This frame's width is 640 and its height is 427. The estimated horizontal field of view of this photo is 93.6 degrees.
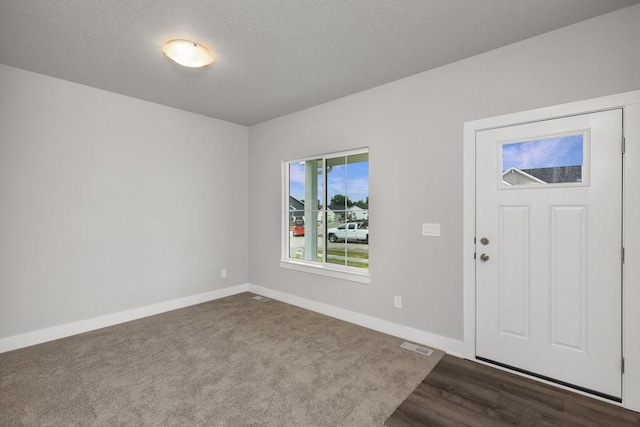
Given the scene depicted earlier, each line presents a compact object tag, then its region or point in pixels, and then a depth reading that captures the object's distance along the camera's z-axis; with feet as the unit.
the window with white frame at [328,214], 11.91
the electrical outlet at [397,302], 10.41
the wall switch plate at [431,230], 9.57
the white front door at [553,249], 6.96
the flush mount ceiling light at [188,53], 8.03
